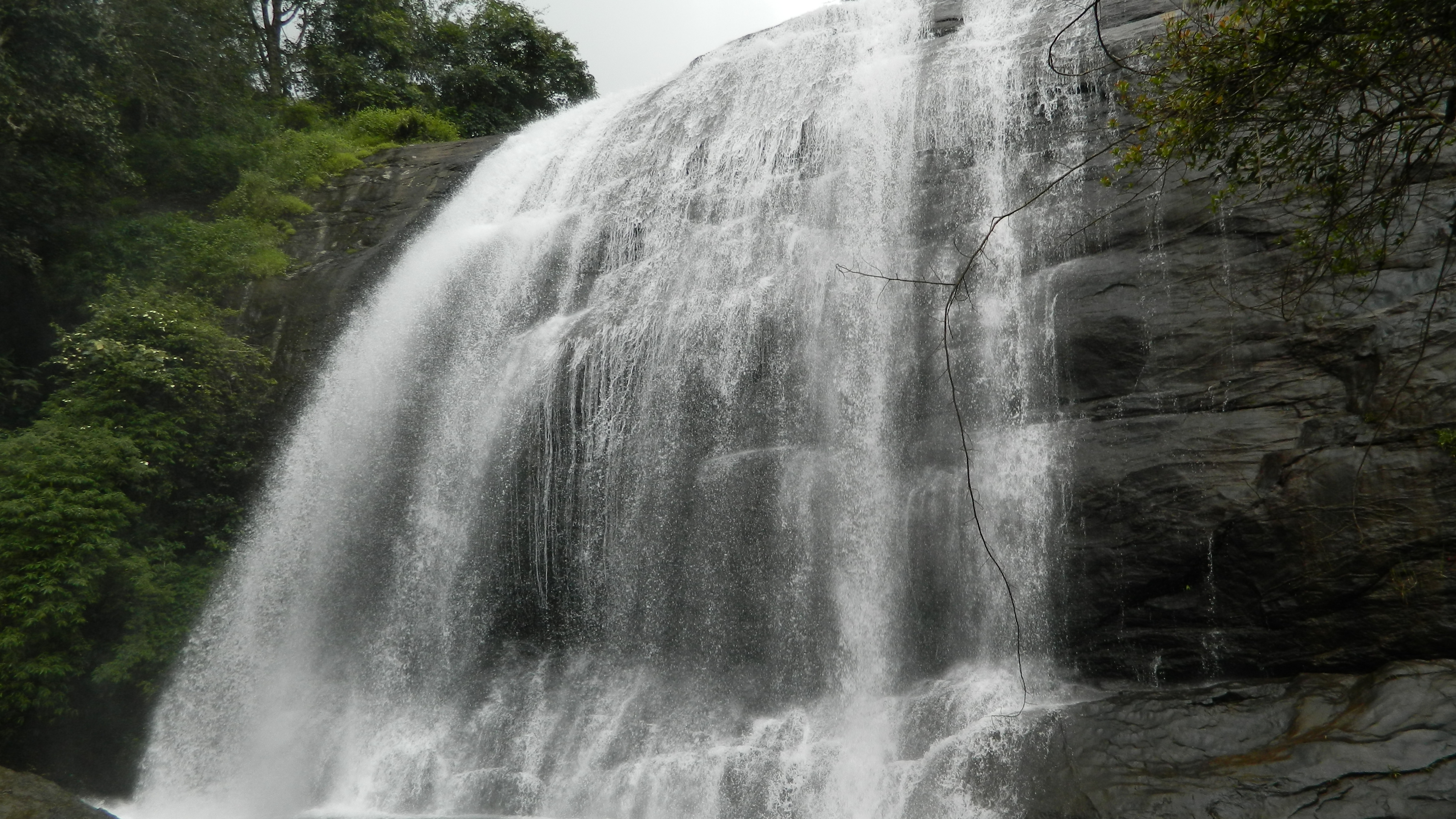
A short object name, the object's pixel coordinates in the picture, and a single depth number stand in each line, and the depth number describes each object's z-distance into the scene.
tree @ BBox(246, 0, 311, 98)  22.14
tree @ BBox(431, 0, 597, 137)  23.17
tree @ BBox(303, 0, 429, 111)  22.14
